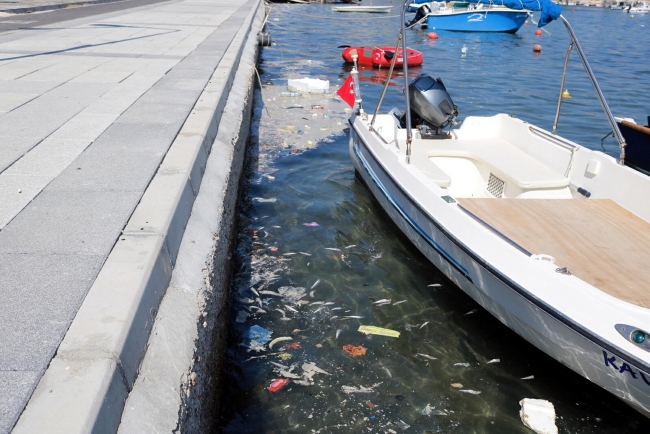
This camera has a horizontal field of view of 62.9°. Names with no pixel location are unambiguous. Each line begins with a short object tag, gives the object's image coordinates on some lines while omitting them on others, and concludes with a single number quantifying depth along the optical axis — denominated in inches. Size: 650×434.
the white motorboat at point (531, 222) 140.9
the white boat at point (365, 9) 1723.7
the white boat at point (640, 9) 2571.4
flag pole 318.3
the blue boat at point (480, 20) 1265.5
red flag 337.7
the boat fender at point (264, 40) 721.3
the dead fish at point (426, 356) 177.2
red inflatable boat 721.6
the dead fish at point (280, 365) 168.4
